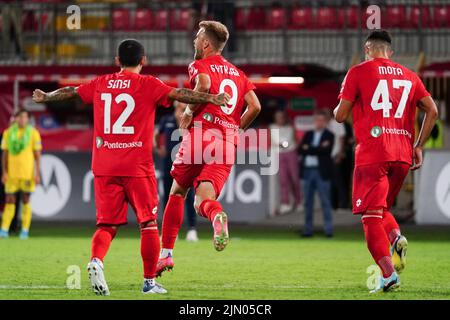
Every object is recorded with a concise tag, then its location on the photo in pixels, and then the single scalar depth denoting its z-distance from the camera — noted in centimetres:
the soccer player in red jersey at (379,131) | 952
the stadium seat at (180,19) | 2662
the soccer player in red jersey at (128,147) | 905
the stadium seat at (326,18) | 2569
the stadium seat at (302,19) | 2589
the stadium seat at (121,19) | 2670
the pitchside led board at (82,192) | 2070
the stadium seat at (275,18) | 2608
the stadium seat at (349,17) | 2531
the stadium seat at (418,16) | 2470
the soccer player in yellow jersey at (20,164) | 1802
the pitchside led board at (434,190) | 1948
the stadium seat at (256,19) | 2606
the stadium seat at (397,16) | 2480
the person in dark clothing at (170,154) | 1706
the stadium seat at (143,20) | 2666
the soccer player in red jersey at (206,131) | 974
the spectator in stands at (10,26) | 2602
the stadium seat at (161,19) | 2666
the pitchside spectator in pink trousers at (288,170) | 2247
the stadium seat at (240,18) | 2595
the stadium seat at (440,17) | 2470
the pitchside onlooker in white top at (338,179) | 2327
